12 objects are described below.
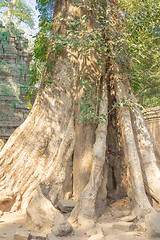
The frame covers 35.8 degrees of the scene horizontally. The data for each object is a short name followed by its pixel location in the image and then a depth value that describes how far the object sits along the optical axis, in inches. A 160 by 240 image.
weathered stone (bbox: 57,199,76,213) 138.5
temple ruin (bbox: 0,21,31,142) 412.5
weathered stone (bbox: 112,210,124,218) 136.1
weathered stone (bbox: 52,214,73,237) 110.0
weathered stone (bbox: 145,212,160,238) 102.8
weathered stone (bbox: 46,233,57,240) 106.2
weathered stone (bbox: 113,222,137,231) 113.7
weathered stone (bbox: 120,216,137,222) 122.9
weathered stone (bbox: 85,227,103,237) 112.3
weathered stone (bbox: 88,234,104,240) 106.3
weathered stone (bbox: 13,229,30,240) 107.5
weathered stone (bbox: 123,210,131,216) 134.9
